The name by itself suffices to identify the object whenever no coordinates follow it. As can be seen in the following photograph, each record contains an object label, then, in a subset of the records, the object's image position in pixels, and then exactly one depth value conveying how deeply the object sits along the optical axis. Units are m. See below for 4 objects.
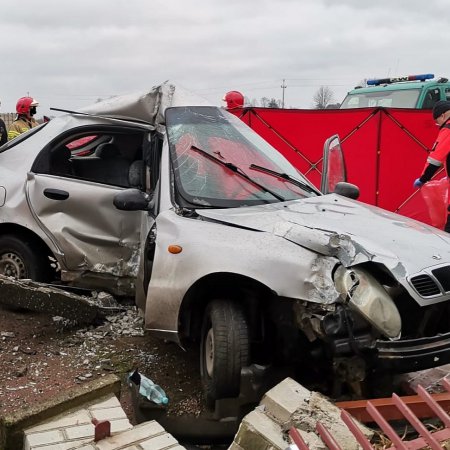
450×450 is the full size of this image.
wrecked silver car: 2.78
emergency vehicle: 9.88
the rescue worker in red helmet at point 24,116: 7.78
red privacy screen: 7.65
